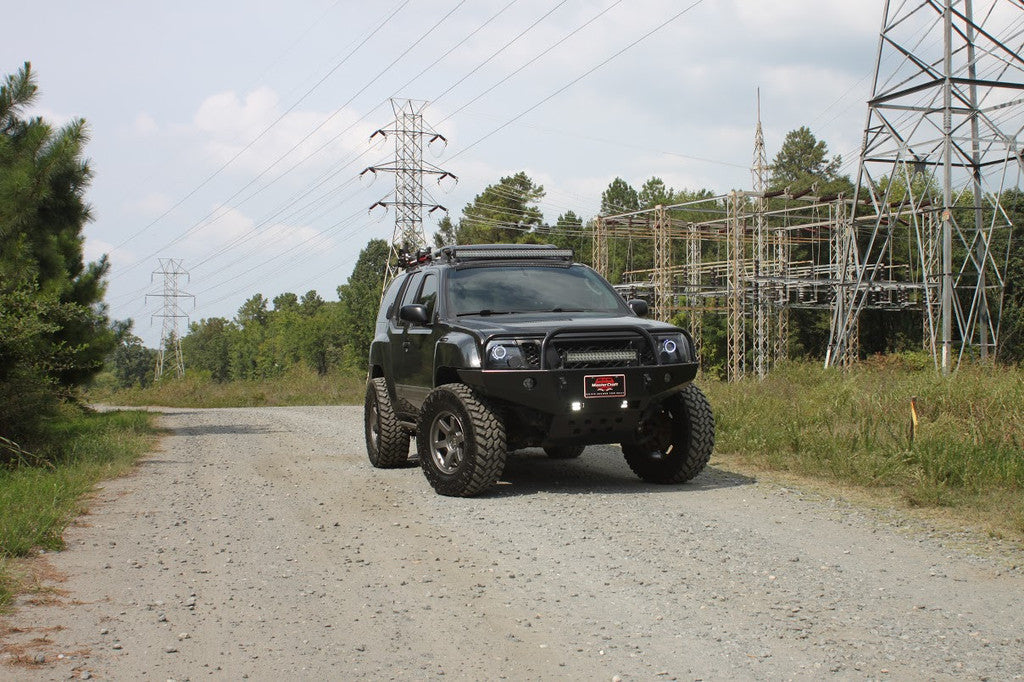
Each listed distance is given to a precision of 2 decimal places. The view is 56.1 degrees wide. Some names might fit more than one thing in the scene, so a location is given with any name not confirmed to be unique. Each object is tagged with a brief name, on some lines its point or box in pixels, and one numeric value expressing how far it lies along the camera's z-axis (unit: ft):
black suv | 25.55
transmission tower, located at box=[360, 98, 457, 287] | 135.33
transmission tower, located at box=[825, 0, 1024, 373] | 70.49
